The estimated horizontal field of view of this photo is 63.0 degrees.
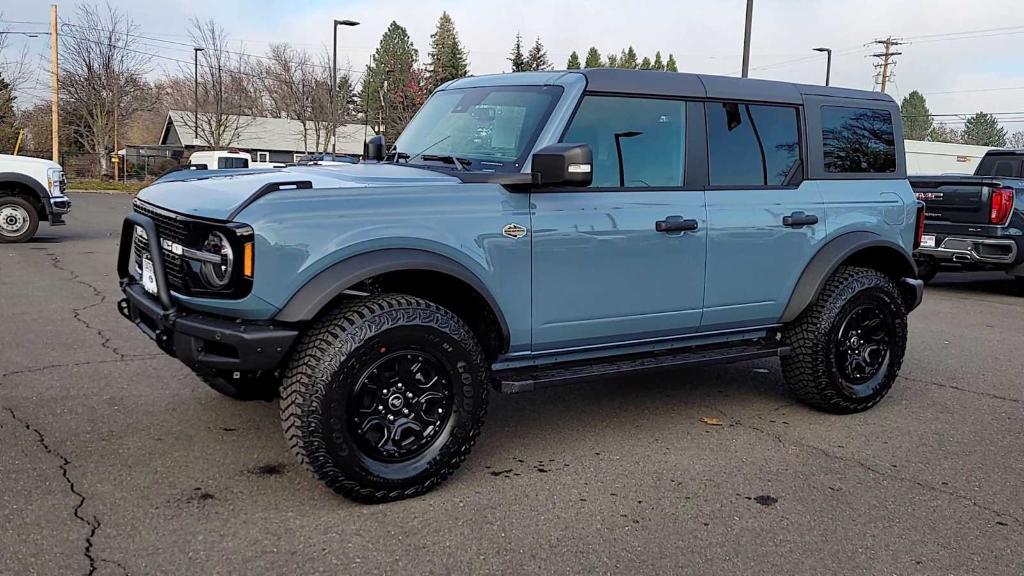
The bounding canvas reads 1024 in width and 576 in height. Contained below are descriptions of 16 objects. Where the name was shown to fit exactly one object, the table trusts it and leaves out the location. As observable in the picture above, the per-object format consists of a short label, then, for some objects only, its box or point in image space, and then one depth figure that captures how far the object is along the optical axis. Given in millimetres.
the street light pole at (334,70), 32206
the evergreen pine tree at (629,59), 81694
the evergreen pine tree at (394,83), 51603
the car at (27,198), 12922
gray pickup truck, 10188
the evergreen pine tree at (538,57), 62194
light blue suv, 3512
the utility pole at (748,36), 19061
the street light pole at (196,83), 43575
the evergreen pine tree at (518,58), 57044
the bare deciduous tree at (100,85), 38125
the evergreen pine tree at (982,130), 91875
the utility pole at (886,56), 56472
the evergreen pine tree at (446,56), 64312
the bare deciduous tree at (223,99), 45531
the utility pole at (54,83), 32312
